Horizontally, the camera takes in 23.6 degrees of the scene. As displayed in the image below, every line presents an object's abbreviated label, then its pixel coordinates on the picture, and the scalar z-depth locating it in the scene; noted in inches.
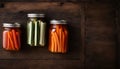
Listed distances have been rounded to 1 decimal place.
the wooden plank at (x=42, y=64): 68.2
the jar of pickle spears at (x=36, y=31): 65.0
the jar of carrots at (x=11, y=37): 64.7
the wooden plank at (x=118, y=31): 68.1
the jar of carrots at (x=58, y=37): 64.6
